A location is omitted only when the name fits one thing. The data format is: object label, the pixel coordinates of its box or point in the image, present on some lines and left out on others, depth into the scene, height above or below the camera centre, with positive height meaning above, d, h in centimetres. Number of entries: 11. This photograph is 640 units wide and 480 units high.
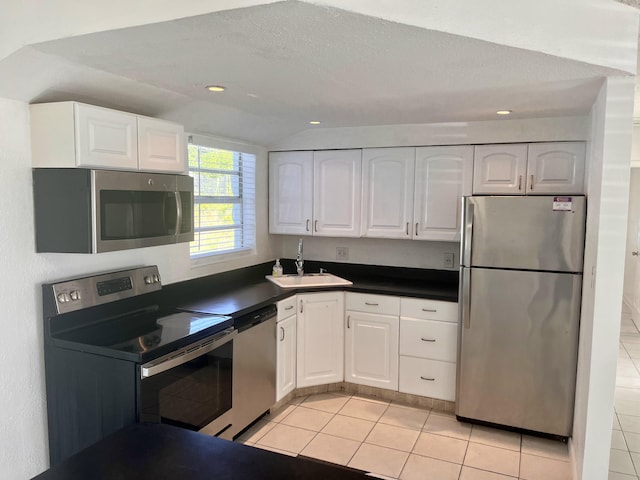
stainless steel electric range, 217 -76
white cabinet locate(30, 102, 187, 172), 215 +30
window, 350 +4
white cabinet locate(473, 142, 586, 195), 334 +30
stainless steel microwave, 219 -3
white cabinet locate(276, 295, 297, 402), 338 -101
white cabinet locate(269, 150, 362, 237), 398 +12
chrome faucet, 414 -47
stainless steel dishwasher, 290 -103
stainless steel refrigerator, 303 -63
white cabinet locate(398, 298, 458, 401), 346 -101
